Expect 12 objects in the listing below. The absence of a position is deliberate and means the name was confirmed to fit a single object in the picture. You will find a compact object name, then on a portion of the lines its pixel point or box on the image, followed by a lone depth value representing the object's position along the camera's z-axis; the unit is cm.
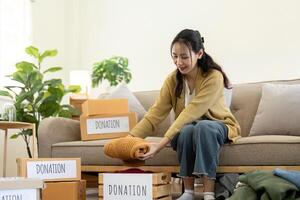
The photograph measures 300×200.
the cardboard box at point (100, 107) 389
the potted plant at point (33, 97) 447
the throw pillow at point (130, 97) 426
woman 300
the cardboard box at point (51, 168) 309
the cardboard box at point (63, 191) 318
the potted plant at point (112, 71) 575
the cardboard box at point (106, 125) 390
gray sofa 304
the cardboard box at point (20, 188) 253
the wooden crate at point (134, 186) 295
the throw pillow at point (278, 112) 353
